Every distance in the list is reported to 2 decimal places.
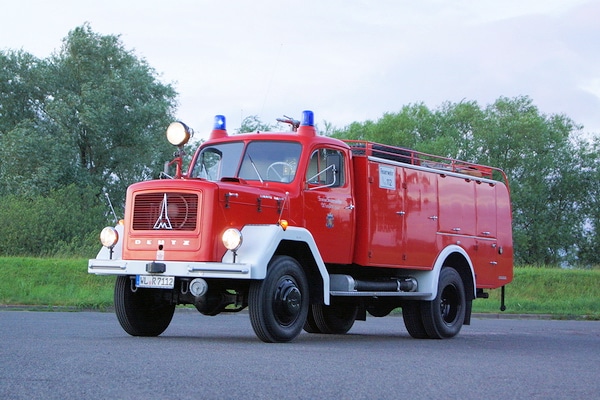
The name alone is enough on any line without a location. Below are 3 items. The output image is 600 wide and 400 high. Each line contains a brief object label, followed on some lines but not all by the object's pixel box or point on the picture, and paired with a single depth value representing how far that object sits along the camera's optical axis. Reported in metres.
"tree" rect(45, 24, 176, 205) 48.34
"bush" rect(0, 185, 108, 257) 40.81
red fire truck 12.05
